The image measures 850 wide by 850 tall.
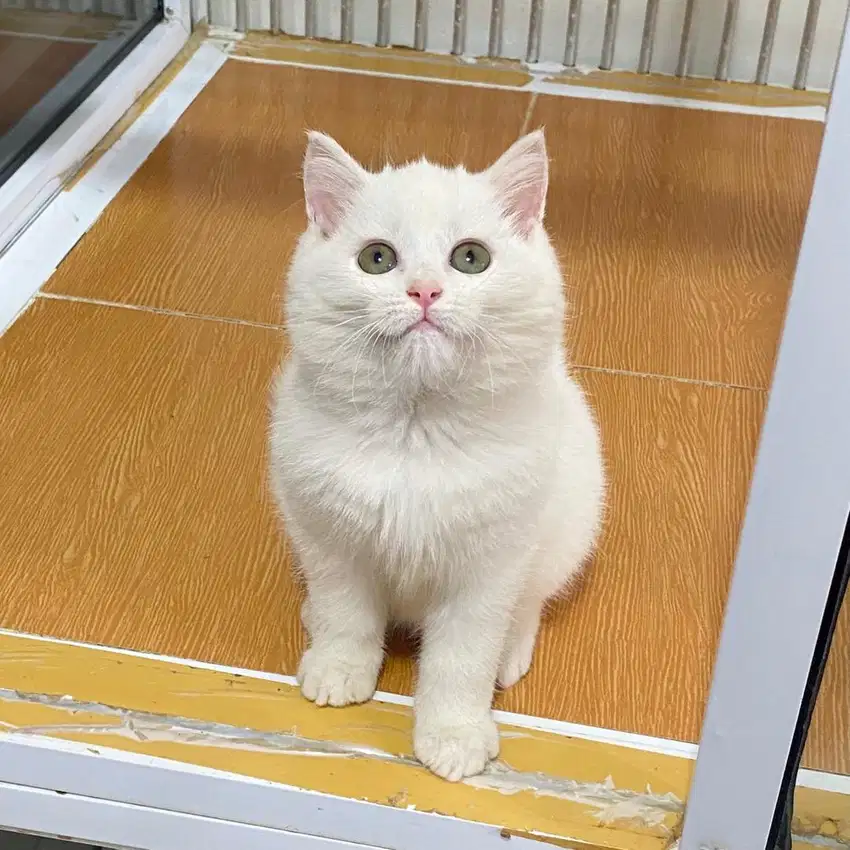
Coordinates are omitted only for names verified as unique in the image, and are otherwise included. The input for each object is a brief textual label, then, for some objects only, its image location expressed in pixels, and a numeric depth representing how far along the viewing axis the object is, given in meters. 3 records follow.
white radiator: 2.14
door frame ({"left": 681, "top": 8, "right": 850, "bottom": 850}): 0.63
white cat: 0.84
